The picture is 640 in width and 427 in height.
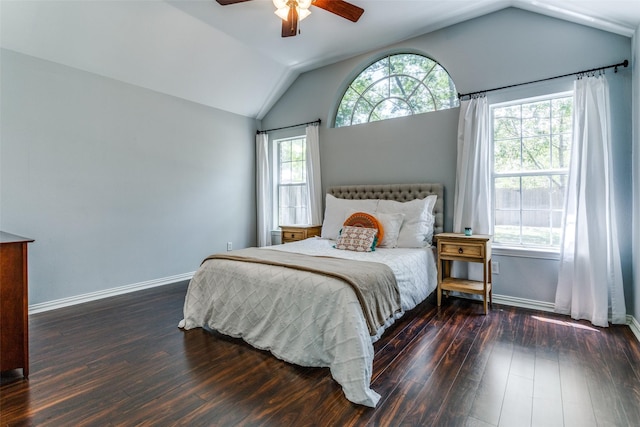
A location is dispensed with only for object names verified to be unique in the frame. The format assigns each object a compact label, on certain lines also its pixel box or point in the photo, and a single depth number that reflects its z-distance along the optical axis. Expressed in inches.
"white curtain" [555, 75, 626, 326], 109.4
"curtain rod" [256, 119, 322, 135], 188.1
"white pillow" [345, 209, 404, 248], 136.5
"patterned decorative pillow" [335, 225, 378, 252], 129.3
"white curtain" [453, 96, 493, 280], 134.4
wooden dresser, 75.9
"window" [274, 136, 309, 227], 206.7
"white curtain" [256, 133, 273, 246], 213.3
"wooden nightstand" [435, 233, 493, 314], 120.3
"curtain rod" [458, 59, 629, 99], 111.0
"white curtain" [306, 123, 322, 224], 187.5
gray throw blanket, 82.2
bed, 75.9
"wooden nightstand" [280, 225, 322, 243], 174.1
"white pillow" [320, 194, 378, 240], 154.3
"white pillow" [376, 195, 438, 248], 135.3
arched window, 152.9
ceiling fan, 99.3
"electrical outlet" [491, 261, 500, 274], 135.1
